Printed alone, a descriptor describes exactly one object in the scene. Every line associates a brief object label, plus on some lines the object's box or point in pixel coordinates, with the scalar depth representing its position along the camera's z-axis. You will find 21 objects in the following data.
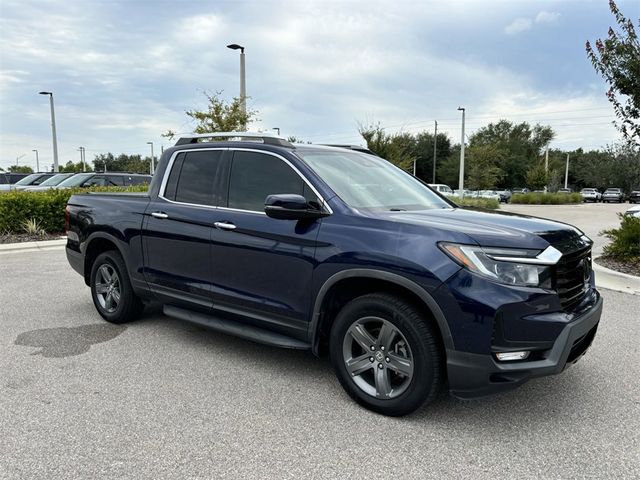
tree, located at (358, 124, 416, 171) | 25.69
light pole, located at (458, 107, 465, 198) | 29.20
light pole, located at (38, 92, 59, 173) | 29.25
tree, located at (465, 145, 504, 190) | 39.53
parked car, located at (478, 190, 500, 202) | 40.88
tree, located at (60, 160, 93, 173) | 70.73
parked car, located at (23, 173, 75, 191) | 18.91
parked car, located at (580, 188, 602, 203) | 53.94
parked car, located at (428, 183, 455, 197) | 34.11
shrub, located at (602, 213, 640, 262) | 8.65
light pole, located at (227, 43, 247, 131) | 16.66
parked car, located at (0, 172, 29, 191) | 27.03
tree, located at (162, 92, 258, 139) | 17.72
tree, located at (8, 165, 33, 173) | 96.66
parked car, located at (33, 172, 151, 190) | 17.20
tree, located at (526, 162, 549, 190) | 52.69
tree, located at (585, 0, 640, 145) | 8.08
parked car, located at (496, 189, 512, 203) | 44.09
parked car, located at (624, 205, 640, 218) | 13.48
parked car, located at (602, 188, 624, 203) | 54.02
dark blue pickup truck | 2.93
